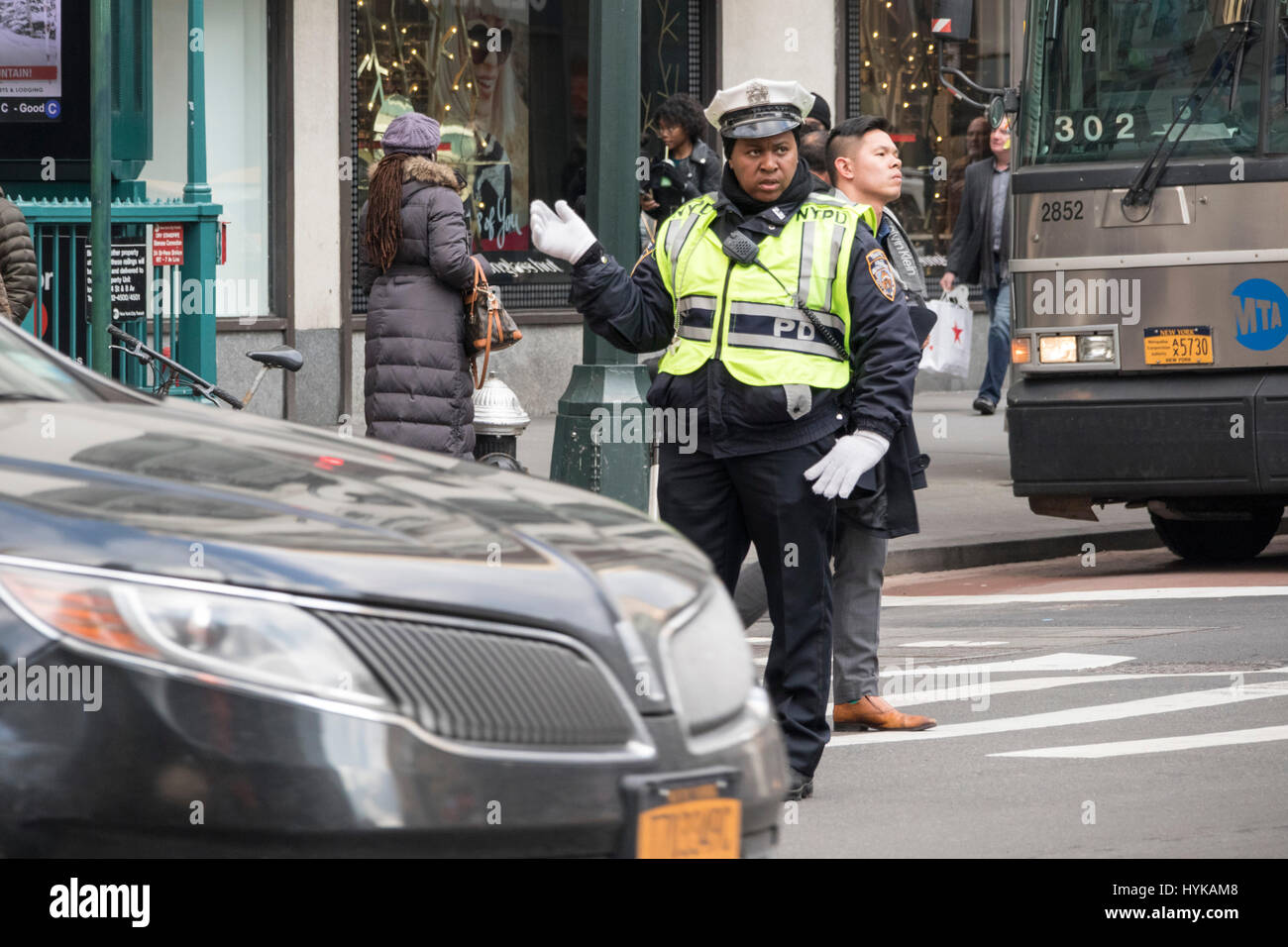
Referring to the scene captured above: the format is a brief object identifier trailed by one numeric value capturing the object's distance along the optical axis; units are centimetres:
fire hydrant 1116
